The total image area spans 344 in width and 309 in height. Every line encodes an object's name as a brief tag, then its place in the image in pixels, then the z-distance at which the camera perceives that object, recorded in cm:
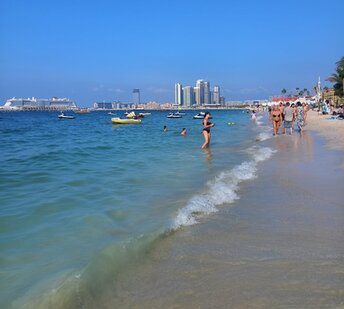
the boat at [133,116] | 5525
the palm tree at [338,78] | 5659
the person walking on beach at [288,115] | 1944
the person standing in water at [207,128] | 1625
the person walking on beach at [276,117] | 2064
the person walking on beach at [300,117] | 2257
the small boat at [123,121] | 4832
